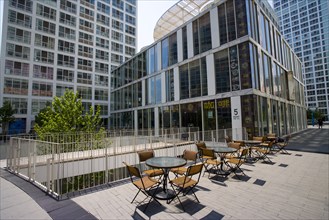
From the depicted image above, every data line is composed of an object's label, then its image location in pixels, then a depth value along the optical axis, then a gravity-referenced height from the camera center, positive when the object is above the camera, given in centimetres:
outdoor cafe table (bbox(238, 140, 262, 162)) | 841 -154
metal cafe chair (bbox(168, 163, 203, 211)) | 376 -152
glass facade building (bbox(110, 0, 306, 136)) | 1281 +450
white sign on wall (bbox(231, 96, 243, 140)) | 1219 +10
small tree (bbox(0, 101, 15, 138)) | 2118 +137
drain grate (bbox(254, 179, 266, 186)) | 516 -209
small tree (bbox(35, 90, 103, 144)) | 1134 +24
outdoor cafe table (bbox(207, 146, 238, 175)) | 609 -119
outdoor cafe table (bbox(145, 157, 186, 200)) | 400 -116
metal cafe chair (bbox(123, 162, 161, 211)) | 365 -153
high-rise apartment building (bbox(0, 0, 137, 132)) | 2564 +1378
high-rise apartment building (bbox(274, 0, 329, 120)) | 6725 +3437
